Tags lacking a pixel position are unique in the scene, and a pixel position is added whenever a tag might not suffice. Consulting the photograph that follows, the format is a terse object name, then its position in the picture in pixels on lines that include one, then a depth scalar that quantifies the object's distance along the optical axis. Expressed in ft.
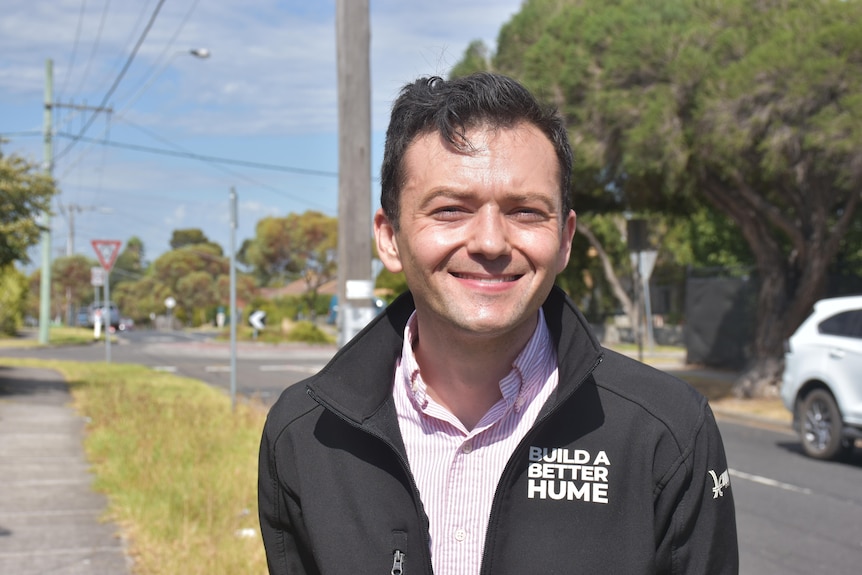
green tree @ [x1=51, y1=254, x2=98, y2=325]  308.40
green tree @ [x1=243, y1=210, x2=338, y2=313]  219.20
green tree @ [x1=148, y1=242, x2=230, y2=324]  294.46
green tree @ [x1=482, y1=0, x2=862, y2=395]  48.80
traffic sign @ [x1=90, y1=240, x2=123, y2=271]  73.10
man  6.72
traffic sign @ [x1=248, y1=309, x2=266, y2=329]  63.62
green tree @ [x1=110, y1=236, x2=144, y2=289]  388.62
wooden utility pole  28.99
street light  71.15
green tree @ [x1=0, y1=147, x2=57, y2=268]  52.42
